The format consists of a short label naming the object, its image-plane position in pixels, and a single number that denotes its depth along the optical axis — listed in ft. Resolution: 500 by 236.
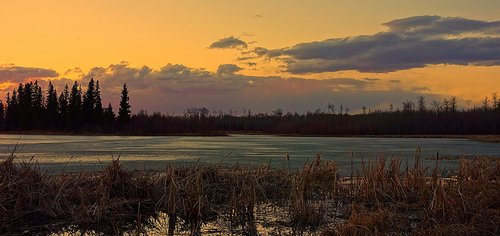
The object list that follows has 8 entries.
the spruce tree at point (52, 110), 286.25
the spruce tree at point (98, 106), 280.92
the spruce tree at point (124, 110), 286.05
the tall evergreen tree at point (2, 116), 314.18
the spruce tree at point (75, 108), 279.28
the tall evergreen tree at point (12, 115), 301.84
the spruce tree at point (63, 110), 284.31
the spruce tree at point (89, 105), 279.49
